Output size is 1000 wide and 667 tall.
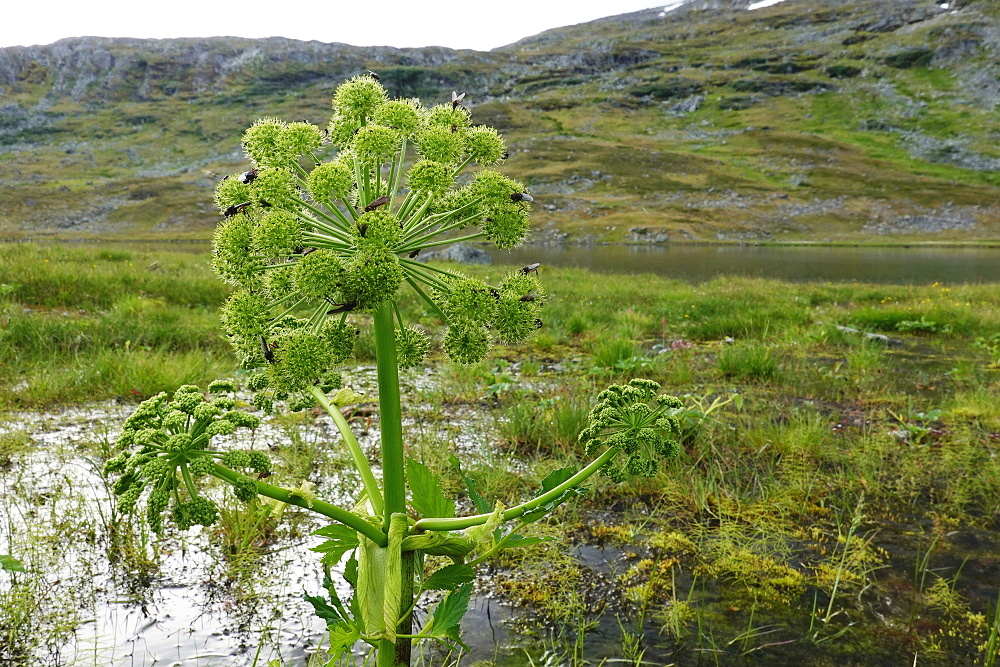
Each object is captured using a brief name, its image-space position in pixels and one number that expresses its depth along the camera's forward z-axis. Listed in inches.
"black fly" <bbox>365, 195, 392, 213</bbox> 19.3
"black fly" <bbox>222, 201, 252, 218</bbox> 20.4
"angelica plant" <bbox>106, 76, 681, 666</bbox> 18.7
